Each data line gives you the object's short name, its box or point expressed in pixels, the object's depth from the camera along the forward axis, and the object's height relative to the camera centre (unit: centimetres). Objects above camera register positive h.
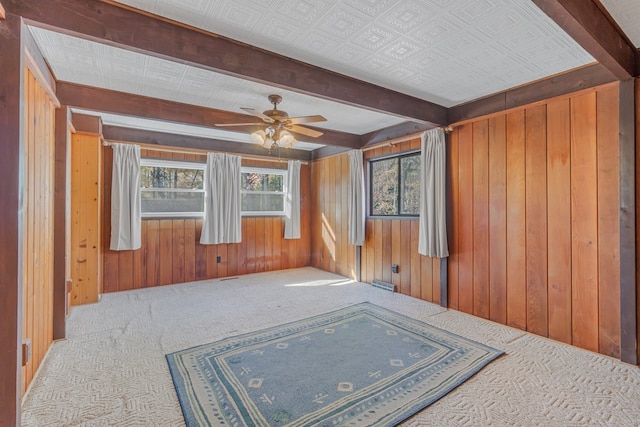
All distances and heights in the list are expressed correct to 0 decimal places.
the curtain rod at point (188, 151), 462 +102
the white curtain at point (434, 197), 363 +21
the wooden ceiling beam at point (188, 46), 169 +109
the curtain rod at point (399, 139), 360 +103
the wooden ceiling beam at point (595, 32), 155 +103
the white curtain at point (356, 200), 489 +23
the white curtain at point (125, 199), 441 +23
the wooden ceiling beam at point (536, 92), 250 +113
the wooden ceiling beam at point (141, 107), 290 +113
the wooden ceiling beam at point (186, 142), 445 +116
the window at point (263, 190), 571 +46
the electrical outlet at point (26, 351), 193 -86
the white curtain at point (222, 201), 511 +23
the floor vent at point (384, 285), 445 -104
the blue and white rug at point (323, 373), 181 -114
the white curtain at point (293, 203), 597 +23
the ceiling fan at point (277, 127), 310 +93
